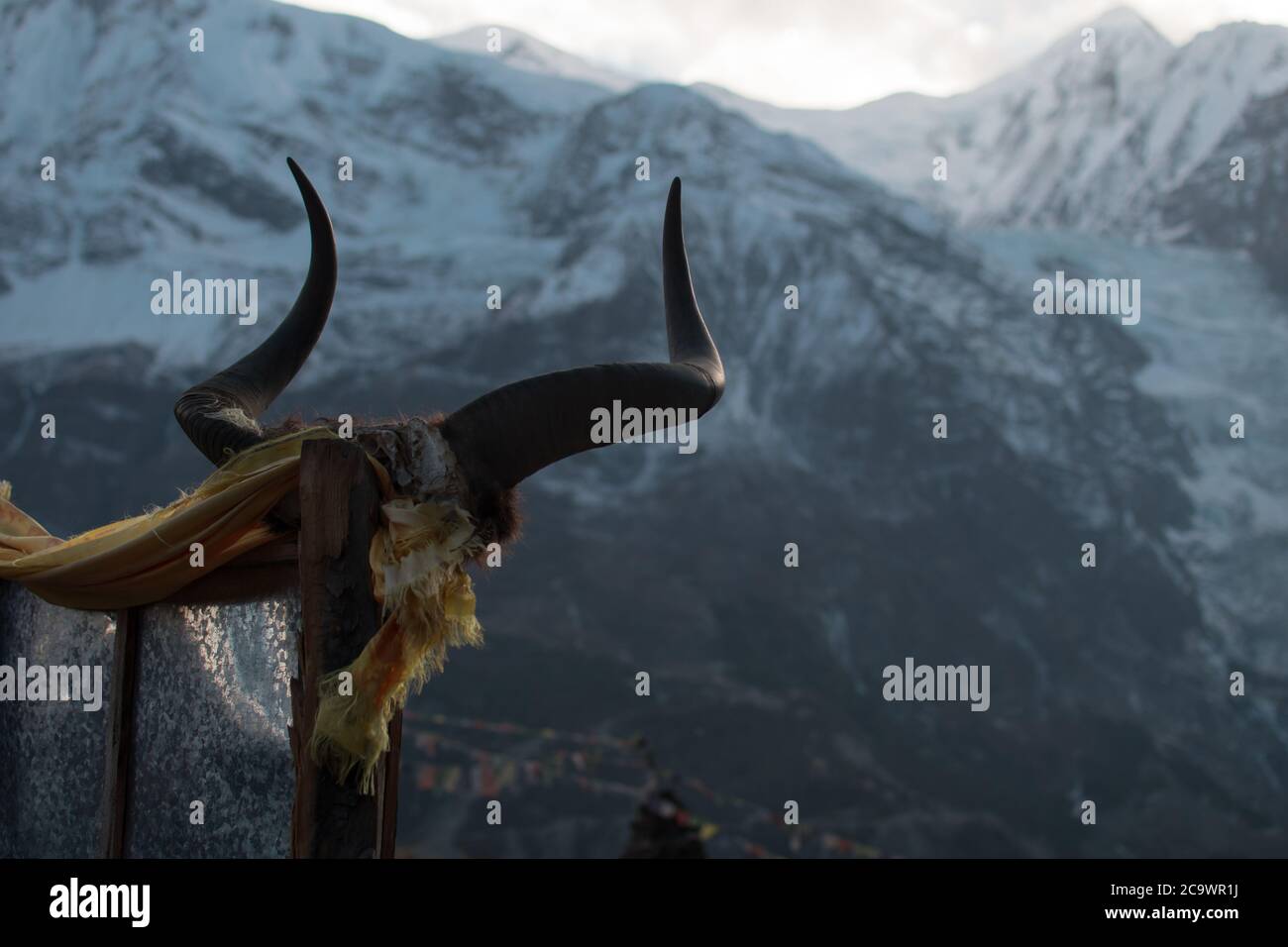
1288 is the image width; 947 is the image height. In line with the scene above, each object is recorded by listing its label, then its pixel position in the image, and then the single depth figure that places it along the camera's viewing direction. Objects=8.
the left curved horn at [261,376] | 4.49
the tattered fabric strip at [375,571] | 3.81
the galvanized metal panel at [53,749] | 4.81
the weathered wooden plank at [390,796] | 4.11
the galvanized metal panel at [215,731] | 4.32
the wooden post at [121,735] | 4.60
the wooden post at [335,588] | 3.86
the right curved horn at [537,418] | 4.17
